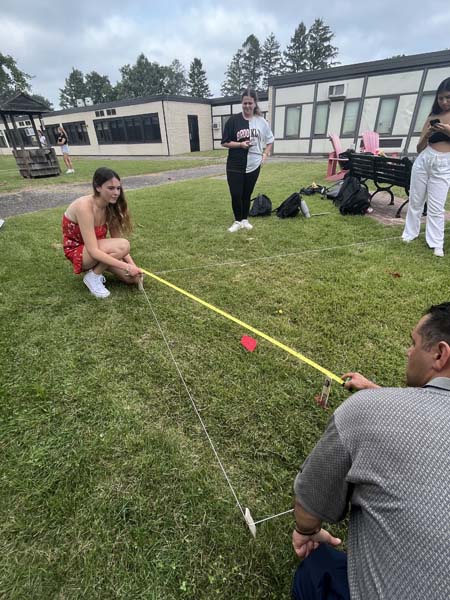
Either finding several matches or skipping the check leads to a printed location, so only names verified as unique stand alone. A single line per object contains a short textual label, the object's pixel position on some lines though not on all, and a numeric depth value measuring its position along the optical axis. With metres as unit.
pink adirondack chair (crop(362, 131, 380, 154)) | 8.20
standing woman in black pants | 4.24
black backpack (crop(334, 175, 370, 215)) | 5.16
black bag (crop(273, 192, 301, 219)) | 5.16
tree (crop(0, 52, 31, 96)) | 29.56
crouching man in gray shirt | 0.53
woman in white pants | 3.20
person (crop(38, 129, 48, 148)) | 12.33
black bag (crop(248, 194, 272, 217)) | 5.42
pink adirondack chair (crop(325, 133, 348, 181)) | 7.95
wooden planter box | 11.12
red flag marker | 2.23
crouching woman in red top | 2.66
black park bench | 4.80
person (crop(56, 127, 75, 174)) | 11.17
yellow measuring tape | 1.98
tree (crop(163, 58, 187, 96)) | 56.38
